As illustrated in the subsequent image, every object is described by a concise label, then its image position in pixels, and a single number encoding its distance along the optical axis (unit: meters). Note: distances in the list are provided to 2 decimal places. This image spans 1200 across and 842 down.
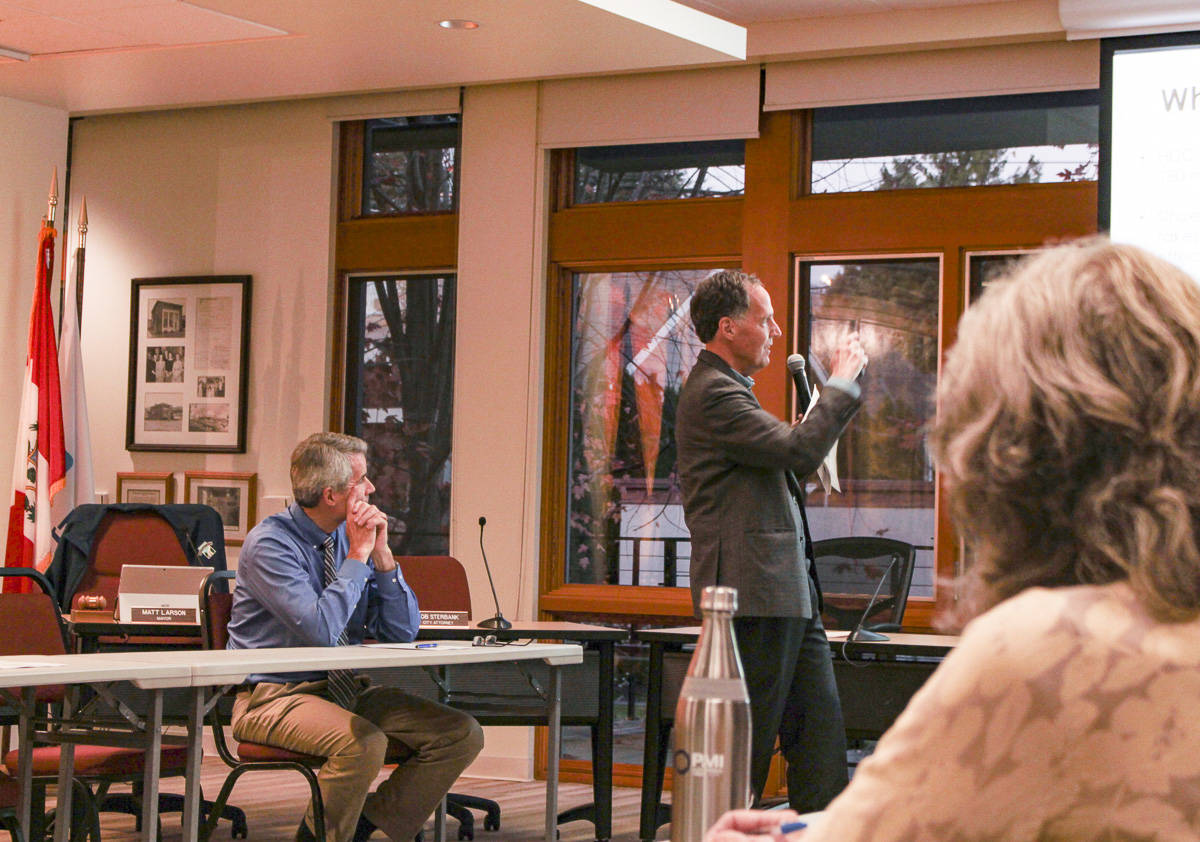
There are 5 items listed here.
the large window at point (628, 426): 6.65
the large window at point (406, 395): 7.10
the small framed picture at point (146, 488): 7.39
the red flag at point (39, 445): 6.77
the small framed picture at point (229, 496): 7.20
